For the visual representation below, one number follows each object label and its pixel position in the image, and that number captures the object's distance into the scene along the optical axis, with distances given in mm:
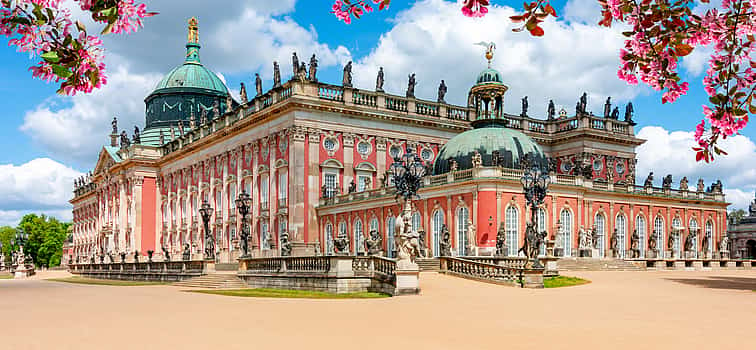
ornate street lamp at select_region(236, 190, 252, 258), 41991
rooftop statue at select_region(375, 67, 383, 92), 55372
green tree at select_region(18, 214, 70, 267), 127125
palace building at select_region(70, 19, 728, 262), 44312
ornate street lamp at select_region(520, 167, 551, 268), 30719
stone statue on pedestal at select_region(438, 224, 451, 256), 40366
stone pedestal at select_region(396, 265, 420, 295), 24578
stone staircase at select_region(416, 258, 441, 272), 35281
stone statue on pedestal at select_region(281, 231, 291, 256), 47875
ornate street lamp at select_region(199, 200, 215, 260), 45094
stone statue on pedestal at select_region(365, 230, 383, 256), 39316
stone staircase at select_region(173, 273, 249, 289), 35719
